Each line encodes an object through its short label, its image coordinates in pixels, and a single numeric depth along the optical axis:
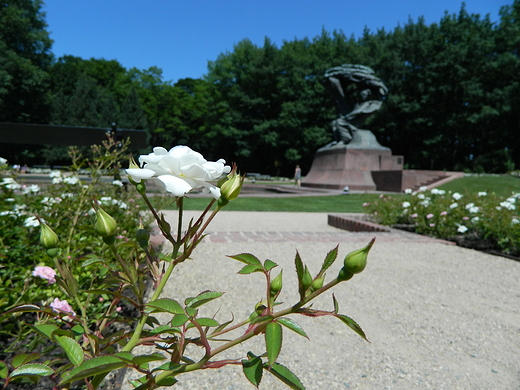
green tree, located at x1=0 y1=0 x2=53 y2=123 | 28.44
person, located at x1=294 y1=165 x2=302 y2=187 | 20.93
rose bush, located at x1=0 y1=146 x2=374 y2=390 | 0.64
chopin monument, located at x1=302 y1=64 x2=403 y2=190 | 17.73
